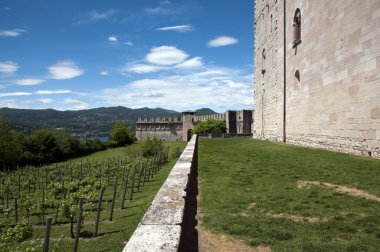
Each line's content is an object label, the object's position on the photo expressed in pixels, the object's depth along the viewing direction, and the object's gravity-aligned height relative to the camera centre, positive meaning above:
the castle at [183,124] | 43.27 -0.55
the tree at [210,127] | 48.16 -0.81
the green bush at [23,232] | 8.28 -2.93
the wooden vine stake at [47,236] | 5.44 -1.92
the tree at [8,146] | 43.75 -3.29
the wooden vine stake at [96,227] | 9.08 -2.86
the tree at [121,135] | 72.69 -2.94
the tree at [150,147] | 41.53 -3.20
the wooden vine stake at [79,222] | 6.85 -2.18
